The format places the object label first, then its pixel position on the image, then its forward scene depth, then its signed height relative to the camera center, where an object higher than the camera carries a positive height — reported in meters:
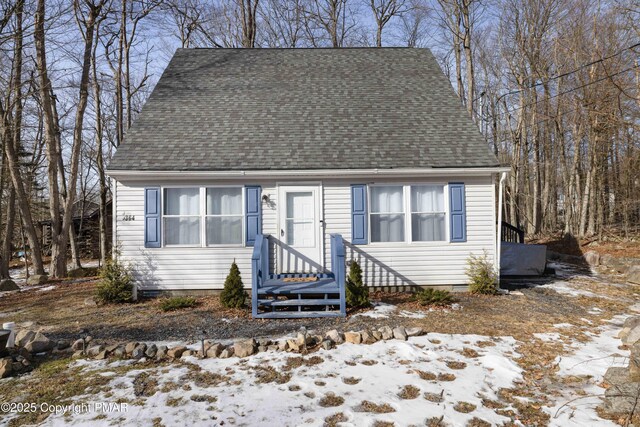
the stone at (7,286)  10.22 -1.65
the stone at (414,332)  5.09 -1.52
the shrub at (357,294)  6.52 -1.28
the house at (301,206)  7.79 +0.31
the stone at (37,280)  10.89 -1.60
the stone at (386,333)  5.00 -1.50
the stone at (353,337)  4.86 -1.51
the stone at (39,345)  4.65 -1.49
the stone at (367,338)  4.88 -1.53
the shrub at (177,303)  6.72 -1.45
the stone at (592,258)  11.02 -1.21
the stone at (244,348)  4.50 -1.51
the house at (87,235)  22.11 -0.63
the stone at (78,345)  4.68 -1.51
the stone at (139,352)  4.43 -1.51
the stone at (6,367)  3.96 -1.50
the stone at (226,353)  4.46 -1.55
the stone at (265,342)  4.71 -1.51
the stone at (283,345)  4.68 -1.54
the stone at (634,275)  9.11 -1.43
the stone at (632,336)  4.82 -1.55
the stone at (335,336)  4.86 -1.50
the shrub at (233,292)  6.67 -1.24
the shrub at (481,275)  7.72 -1.18
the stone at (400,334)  4.99 -1.51
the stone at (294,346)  4.65 -1.54
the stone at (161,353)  4.42 -1.54
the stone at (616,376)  3.53 -1.52
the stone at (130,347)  4.53 -1.49
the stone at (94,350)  4.50 -1.51
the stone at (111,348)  4.55 -1.50
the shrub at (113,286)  7.29 -1.20
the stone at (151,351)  4.45 -1.52
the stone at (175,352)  4.44 -1.53
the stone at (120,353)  4.48 -1.54
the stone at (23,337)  4.78 -1.45
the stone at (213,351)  4.48 -1.53
